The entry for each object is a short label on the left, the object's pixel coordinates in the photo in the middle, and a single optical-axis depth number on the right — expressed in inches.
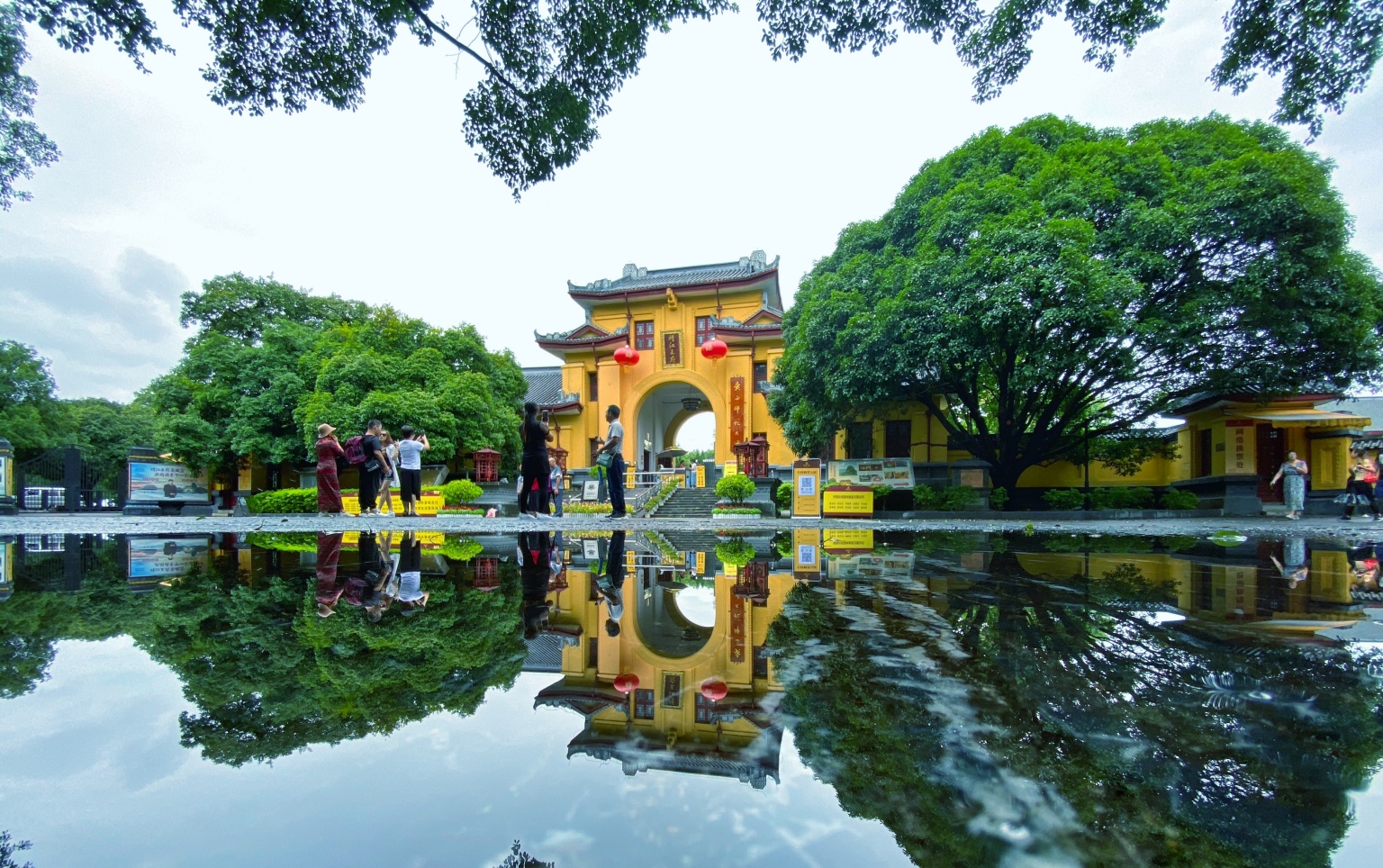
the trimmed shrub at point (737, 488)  609.9
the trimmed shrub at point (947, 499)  586.2
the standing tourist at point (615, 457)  335.0
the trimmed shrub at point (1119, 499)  611.5
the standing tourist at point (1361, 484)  482.3
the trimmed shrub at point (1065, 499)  606.2
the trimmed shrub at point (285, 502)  691.4
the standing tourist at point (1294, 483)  501.0
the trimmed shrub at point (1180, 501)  598.2
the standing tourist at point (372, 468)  343.6
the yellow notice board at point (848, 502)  557.9
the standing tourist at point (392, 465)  391.4
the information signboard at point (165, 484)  756.6
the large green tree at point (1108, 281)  398.3
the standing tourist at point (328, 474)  350.6
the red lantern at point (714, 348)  763.4
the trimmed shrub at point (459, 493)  724.9
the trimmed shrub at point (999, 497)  583.8
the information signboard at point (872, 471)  610.5
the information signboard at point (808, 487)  547.8
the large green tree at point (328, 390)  740.6
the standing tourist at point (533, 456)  292.7
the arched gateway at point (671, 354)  861.2
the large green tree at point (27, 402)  1047.6
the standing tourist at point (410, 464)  366.3
